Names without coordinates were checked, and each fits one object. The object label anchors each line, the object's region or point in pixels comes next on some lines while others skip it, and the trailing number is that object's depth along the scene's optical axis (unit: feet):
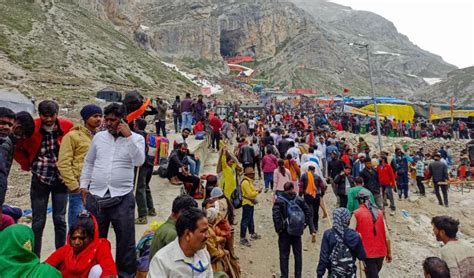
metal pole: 48.76
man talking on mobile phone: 9.61
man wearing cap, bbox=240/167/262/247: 20.75
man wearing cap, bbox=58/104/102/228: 10.16
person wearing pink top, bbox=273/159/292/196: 22.09
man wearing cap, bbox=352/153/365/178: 28.00
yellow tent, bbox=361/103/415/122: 75.97
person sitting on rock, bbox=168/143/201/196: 21.06
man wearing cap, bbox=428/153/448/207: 37.37
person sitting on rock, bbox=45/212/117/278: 8.05
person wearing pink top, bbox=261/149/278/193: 28.99
